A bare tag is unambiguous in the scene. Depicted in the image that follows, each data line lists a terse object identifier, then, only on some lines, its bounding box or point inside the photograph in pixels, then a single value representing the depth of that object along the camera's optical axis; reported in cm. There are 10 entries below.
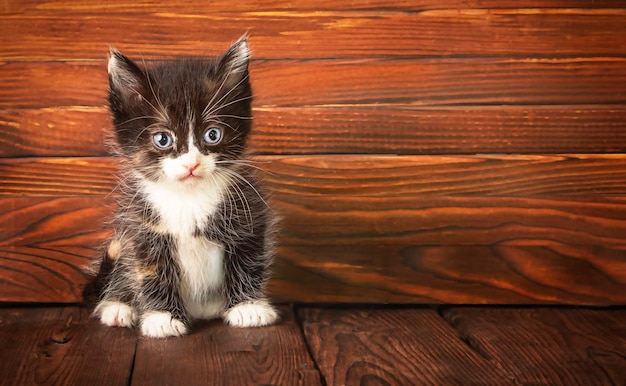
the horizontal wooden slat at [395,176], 63
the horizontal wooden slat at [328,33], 62
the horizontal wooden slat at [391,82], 62
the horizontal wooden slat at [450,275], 65
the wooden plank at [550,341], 51
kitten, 53
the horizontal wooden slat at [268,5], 61
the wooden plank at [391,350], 50
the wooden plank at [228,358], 49
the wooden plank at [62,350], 50
